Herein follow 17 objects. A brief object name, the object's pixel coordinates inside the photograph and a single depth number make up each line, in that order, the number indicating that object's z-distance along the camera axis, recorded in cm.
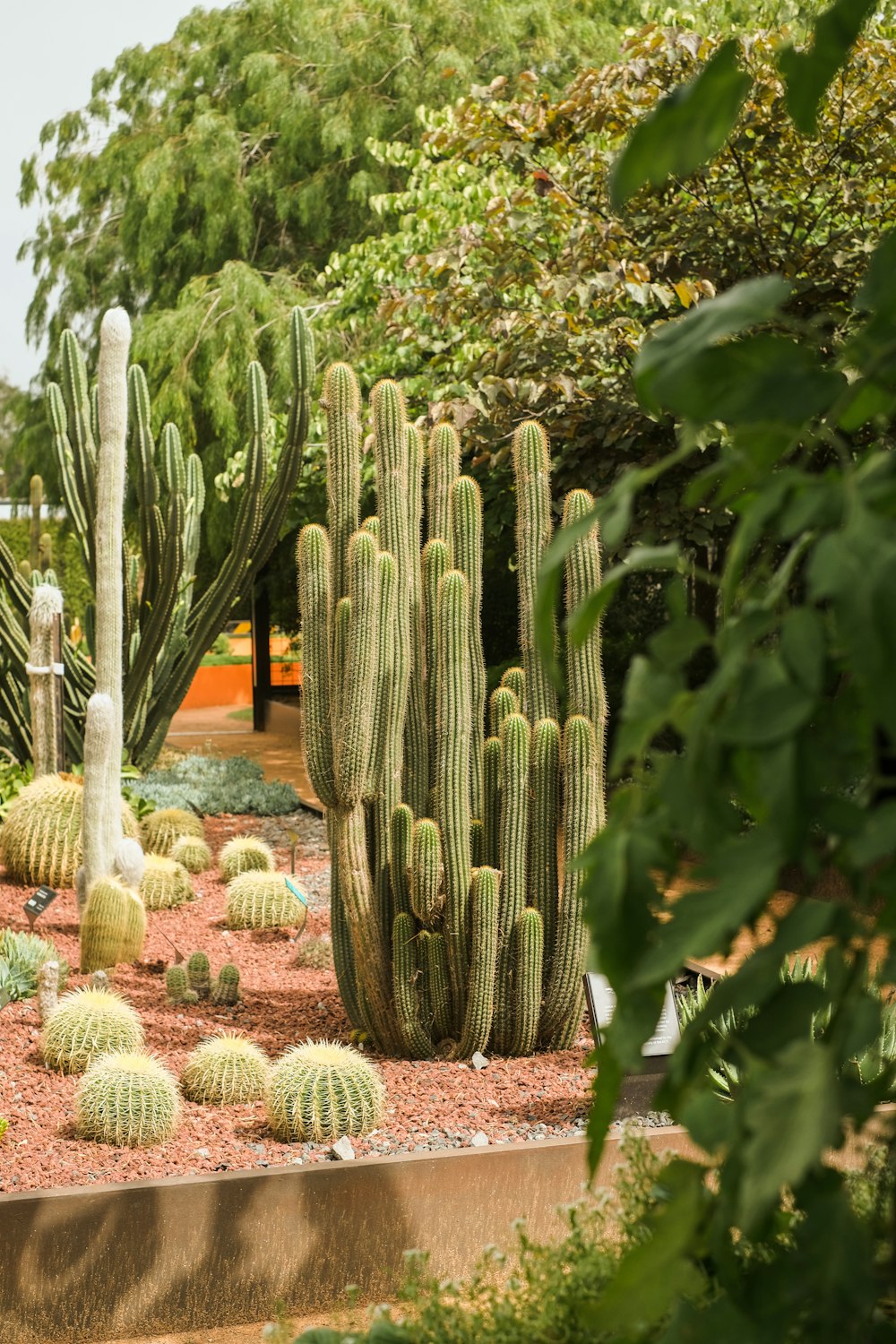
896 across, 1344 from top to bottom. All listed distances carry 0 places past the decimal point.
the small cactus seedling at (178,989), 466
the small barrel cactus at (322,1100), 349
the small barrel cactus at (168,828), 750
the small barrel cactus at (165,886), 635
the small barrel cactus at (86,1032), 397
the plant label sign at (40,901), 490
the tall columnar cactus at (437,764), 389
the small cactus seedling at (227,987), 464
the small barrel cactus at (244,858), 692
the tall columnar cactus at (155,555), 764
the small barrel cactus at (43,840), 661
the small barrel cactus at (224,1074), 380
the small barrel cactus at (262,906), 596
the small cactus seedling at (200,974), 481
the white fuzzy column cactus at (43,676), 721
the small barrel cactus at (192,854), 718
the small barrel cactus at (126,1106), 346
